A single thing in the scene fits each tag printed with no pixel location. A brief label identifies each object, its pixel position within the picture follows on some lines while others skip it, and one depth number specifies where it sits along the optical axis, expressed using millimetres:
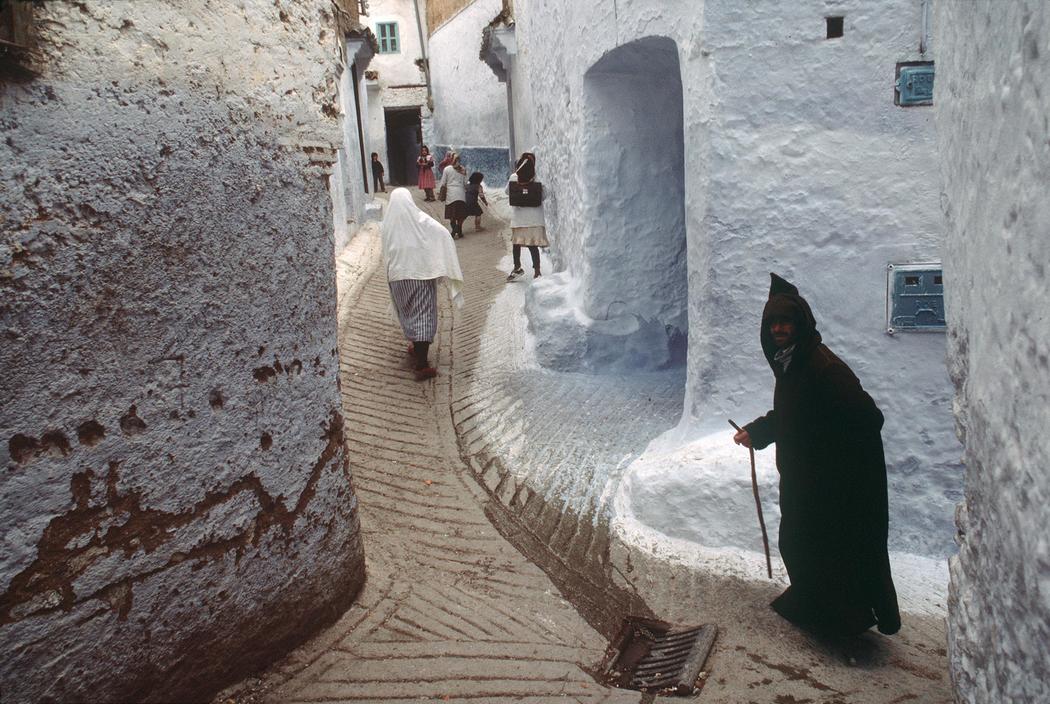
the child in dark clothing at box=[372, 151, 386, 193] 22828
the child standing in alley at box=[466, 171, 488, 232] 14633
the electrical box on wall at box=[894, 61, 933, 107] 3746
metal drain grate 3072
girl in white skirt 9414
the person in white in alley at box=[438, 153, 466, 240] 13383
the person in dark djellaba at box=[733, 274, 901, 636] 3189
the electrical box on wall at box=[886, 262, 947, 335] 3873
